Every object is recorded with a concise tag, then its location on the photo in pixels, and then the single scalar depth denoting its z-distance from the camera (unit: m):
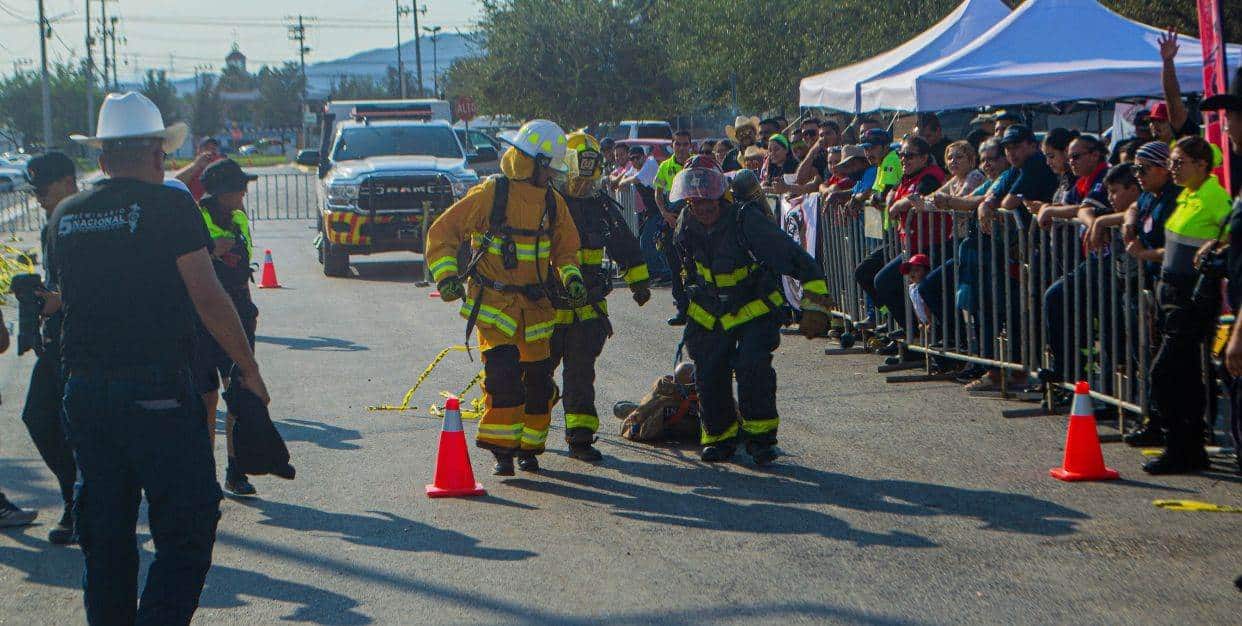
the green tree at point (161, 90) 107.44
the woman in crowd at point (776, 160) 15.30
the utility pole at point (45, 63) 53.78
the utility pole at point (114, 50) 94.19
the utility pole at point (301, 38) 129.38
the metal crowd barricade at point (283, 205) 34.53
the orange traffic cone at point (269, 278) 18.27
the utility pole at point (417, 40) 88.22
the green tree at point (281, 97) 134.50
